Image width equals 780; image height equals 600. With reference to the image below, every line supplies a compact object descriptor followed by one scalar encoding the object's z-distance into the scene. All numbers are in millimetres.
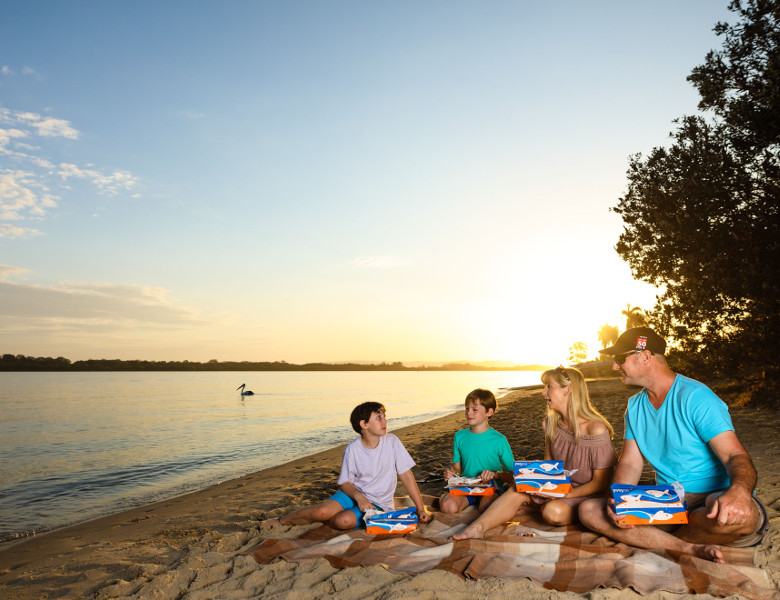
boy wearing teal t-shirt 5419
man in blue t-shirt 3449
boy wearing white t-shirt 5141
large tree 10633
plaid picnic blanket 3338
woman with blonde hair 4578
